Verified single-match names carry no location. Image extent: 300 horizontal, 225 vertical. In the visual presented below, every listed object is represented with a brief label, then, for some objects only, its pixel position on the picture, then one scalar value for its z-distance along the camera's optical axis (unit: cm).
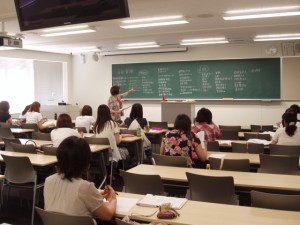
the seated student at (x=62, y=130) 481
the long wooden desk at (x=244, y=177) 297
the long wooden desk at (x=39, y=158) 402
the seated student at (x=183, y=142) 405
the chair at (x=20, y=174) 400
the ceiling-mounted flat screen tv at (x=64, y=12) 320
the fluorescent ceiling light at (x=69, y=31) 696
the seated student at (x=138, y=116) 671
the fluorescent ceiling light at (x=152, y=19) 615
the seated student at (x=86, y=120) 710
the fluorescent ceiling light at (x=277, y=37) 840
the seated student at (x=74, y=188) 228
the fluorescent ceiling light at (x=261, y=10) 546
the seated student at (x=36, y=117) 756
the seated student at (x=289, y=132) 480
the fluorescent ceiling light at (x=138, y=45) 965
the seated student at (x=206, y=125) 511
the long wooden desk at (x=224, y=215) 218
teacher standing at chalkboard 809
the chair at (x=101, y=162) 515
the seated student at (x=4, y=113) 760
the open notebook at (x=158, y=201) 250
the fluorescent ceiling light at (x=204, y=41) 894
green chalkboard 966
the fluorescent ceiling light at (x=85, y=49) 1061
